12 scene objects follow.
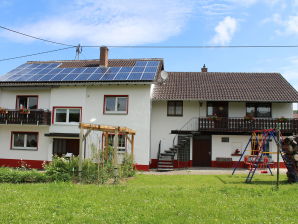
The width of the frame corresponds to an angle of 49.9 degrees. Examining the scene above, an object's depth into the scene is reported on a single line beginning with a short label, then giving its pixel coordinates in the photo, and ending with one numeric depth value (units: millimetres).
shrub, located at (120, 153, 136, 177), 16000
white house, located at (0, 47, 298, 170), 22188
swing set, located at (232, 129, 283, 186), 12825
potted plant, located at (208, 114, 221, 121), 23016
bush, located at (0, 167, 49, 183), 13180
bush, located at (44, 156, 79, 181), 13164
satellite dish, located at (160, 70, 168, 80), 24500
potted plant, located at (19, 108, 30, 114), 22416
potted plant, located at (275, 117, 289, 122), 22567
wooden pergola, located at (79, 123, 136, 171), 13167
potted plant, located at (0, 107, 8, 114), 22688
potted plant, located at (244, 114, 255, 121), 22855
